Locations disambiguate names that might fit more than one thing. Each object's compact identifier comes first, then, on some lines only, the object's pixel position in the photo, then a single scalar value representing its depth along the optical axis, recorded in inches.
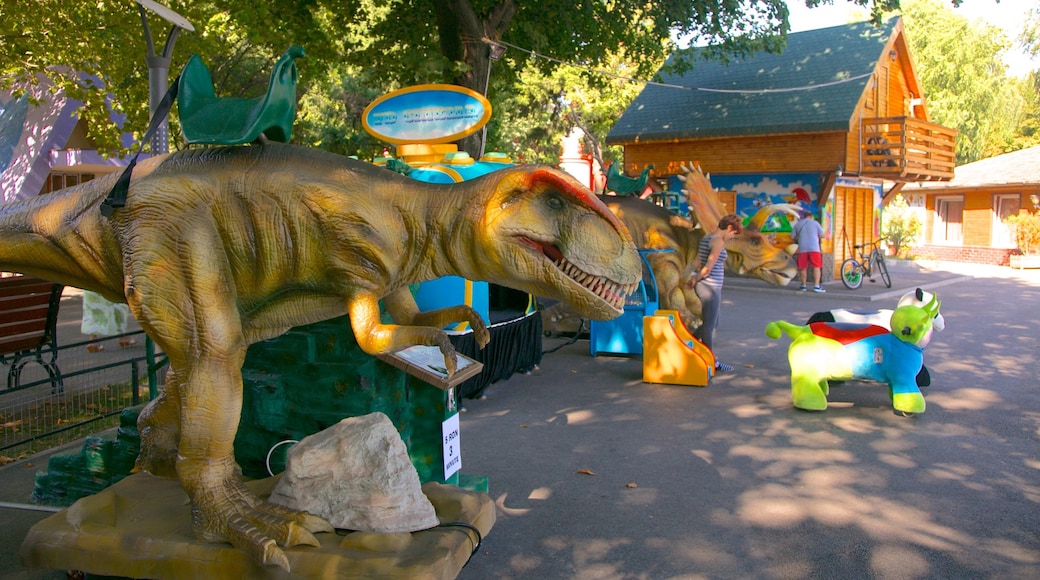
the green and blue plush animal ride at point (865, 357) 264.5
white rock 115.6
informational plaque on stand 112.5
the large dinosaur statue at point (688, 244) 363.3
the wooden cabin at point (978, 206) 1011.3
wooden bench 263.6
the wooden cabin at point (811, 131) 673.0
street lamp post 249.4
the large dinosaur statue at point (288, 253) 104.3
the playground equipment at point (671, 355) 313.9
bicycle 661.3
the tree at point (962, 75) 1375.5
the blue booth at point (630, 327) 362.9
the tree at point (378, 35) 388.5
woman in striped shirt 329.4
